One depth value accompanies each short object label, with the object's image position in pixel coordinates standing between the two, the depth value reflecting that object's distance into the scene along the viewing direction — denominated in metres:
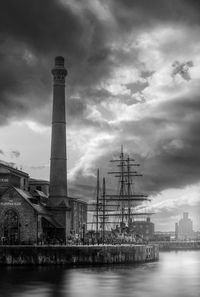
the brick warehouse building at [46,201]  79.69
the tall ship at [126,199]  105.18
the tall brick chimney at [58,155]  85.50
